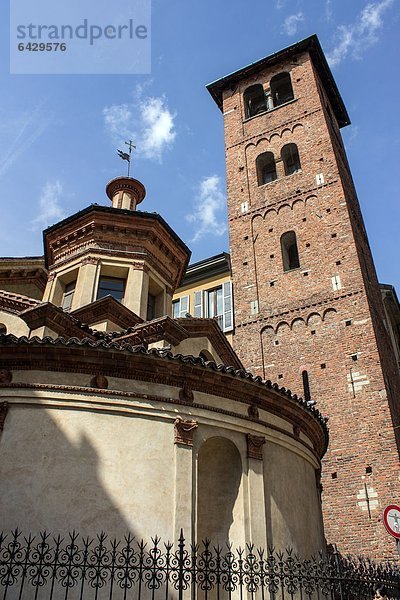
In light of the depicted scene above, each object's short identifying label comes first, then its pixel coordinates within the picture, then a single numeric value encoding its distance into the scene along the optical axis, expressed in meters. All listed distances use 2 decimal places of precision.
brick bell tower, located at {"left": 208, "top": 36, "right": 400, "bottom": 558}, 17.27
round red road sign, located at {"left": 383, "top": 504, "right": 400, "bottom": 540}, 9.41
